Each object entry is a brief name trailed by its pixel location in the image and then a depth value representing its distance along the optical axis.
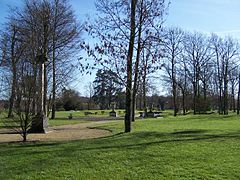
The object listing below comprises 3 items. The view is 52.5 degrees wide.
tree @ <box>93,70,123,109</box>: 63.76
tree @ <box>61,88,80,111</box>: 52.31
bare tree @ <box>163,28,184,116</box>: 35.28
